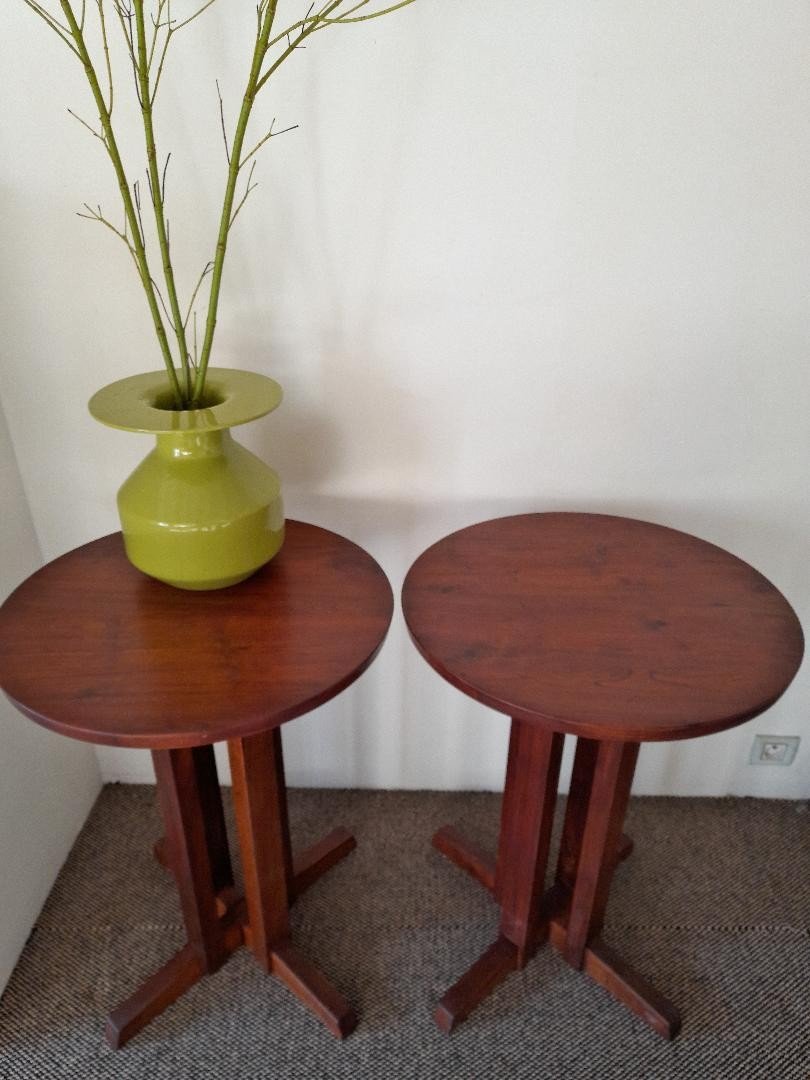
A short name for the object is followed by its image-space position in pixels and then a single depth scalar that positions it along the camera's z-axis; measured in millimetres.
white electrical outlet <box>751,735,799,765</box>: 1848
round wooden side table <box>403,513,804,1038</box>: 1042
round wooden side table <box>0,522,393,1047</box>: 1021
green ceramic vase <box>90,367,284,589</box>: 1153
